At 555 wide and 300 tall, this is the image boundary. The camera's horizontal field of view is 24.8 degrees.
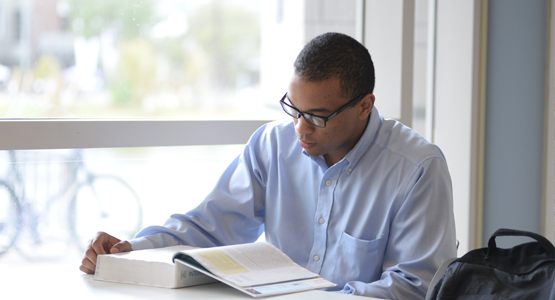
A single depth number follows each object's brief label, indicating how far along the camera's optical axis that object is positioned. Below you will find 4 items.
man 2.74
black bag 2.49
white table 2.52
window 3.13
